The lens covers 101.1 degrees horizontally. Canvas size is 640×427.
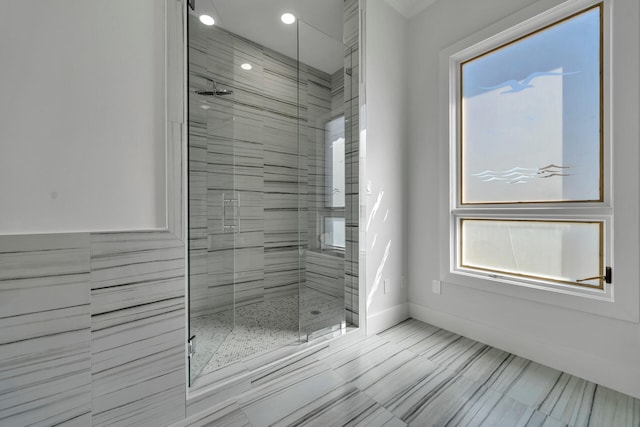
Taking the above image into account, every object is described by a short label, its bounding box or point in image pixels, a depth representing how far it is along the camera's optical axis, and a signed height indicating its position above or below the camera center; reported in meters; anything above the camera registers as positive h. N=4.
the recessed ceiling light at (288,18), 2.38 +1.77
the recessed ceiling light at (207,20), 1.67 +1.29
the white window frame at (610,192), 1.38 +0.10
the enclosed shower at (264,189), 1.66 +0.19
